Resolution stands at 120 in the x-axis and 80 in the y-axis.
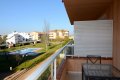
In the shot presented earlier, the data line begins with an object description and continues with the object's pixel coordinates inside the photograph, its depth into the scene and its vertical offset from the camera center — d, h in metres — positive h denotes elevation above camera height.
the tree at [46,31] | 19.37 +1.98
